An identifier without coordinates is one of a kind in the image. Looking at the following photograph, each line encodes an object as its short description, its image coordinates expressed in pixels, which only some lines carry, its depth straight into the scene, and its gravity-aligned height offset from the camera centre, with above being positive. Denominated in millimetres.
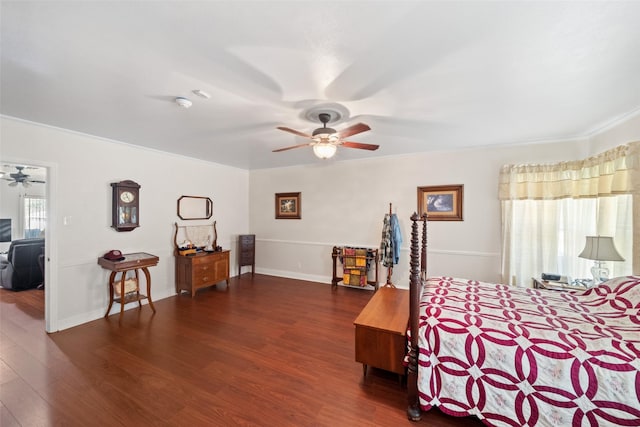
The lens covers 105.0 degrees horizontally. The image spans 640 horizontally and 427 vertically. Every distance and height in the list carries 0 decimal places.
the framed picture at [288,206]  5539 +126
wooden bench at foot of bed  2061 -1083
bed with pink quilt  1413 -936
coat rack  4314 -1067
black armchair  4434 -1064
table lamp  2516 -415
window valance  2451 +458
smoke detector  2215 +999
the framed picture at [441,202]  4129 +185
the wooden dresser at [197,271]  4305 -1099
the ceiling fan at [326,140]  2436 +739
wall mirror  4590 +70
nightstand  2911 -887
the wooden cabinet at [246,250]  5566 -894
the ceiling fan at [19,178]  5554 +760
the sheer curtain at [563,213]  2623 +8
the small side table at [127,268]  3334 -803
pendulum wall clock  3586 +68
